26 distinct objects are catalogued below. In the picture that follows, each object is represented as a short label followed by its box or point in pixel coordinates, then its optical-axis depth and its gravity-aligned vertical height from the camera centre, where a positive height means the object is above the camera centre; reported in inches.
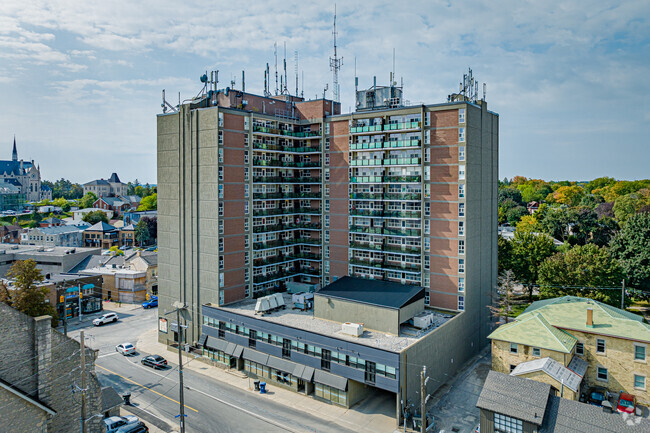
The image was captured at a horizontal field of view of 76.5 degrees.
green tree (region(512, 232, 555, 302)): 2551.7 -379.2
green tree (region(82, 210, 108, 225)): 5589.1 -245.2
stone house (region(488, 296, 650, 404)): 1450.5 -543.5
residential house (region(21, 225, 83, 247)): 4448.8 -400.2
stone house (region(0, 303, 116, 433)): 827.4 -368.9
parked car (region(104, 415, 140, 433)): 1259.8 -696.2
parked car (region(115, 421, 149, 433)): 1256.8 -704.5
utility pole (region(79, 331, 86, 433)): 895.7 -429.0
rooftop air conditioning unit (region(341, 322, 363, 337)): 1530.5 -488.3
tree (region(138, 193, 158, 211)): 6659.9 -74.2
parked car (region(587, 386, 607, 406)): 1465.9 -712.5
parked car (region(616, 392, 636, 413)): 1406.3 -714.2
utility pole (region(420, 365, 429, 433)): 1032.5 -547.2
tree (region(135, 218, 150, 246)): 4759.6 -380.7
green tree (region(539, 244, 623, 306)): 2165.4 -424.7
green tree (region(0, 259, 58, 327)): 1720.0 -402.5
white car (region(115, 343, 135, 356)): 1945.1 -708.5
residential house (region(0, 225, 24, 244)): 4921.3 -408.7
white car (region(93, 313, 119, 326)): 2377.0 -700.0
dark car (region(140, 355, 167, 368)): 1800.0 -711.7
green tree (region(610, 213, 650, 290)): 2306.8 -311.6
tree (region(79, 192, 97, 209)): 7352.4 -23.0
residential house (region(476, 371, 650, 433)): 1067.1 -587.4
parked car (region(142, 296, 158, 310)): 2763.3 -704.3
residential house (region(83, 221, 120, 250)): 4712.1 -429.1
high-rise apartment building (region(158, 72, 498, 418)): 1825.8 -50.2
